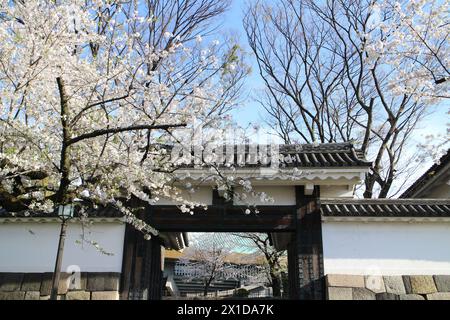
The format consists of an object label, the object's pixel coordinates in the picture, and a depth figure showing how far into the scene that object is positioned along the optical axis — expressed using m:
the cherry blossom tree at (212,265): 22.22
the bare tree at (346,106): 13.96
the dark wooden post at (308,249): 7.33
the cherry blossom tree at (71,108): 5.20
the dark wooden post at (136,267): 7.41
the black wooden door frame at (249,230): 7.39
